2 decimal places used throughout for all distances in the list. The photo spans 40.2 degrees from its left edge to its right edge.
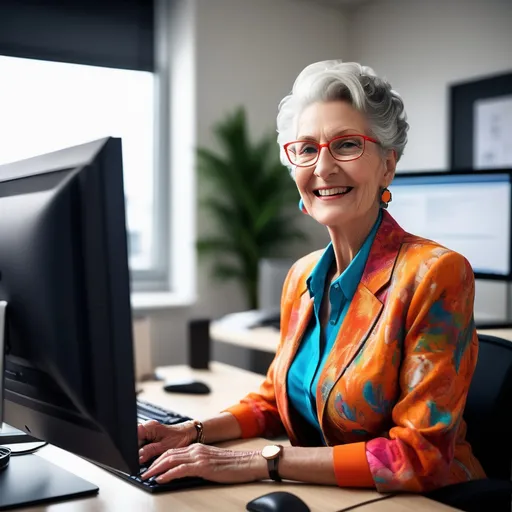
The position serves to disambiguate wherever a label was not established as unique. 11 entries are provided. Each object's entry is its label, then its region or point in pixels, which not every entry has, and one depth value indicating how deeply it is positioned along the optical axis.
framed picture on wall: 3.79
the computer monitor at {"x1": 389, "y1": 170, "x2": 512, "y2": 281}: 2.51
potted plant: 4.02
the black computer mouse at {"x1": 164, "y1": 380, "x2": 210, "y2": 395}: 1.87
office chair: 1.35
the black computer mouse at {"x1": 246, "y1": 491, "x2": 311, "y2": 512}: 0.96
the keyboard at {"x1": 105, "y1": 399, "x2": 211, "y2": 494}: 1.07
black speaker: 2.22
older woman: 1.12
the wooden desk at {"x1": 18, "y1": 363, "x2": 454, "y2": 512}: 1.01
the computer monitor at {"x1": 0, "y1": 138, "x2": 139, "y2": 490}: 0.86
